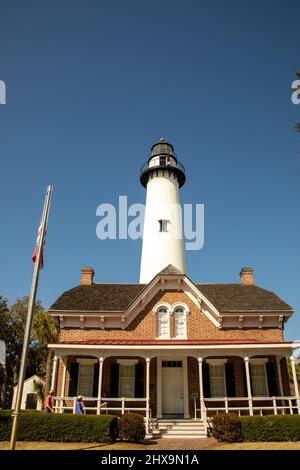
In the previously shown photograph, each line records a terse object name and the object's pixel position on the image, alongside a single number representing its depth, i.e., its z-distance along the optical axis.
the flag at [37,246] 10.05
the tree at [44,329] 28.73
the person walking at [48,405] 13.23
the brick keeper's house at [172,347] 15.64
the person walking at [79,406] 13.01
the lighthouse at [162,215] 24.66
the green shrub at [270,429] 11.84
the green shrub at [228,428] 11.74
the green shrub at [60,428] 11.39
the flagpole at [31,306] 7.74
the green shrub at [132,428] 11.92
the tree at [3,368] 35.82
